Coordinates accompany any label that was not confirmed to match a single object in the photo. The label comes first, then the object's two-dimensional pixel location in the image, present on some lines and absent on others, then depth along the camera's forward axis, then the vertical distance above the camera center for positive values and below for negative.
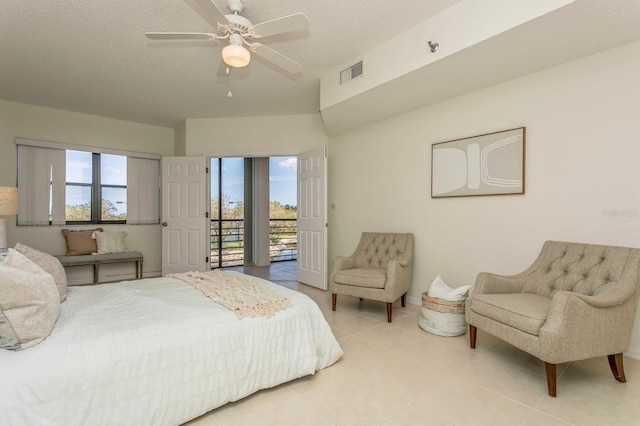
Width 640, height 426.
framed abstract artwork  2.90 +0.48
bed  1.27 -0.71
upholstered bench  4.32 -0.68
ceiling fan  2.09 +1.27
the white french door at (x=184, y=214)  5.09 -0.03
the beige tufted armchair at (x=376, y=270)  3.13 -0.64
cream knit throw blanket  1.88 -0.55
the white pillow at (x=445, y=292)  2.81 -0.73
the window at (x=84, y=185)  4.42 +0.42
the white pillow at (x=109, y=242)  4.69 -0.46
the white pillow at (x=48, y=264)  1.95 -0.33
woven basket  2.76 -0.94
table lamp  3.04 +0.08
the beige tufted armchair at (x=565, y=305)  1.81 -0.61
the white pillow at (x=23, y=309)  1.31 -0.43
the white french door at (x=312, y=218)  4.43 -0.08
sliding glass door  6.50 +0.00
